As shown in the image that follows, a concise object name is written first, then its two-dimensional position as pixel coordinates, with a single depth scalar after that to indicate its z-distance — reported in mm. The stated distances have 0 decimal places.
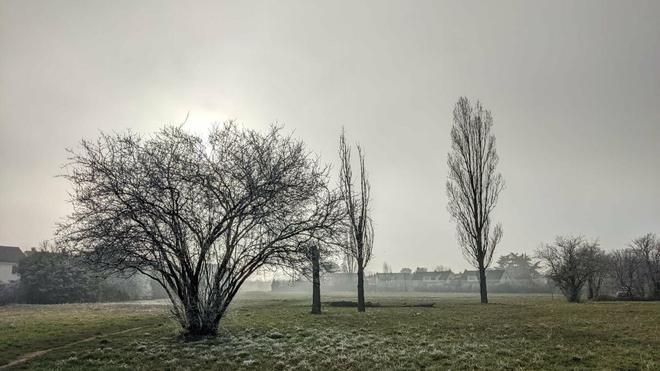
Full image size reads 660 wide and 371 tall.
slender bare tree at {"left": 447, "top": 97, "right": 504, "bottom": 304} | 40906
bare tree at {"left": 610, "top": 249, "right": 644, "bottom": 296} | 60975
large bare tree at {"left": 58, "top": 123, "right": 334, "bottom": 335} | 18375
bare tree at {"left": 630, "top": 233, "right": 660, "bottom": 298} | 59741
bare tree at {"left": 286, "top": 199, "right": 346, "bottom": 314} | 20812
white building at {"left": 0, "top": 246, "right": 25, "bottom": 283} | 96375
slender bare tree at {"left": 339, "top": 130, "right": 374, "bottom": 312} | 34500
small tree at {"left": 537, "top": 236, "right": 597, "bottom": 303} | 44531
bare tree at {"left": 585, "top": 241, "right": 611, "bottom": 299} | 47812
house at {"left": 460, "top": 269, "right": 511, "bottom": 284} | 117312
